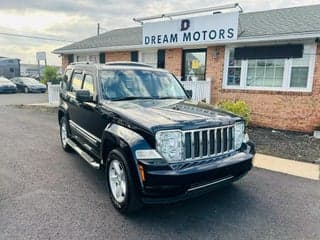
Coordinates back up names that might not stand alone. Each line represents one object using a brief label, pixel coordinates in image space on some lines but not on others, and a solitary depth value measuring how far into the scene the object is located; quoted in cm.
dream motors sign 948
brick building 868
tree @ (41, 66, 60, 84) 2403
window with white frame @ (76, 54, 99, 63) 1507
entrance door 1121
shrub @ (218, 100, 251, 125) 820
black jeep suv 317
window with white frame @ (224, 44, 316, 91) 868
